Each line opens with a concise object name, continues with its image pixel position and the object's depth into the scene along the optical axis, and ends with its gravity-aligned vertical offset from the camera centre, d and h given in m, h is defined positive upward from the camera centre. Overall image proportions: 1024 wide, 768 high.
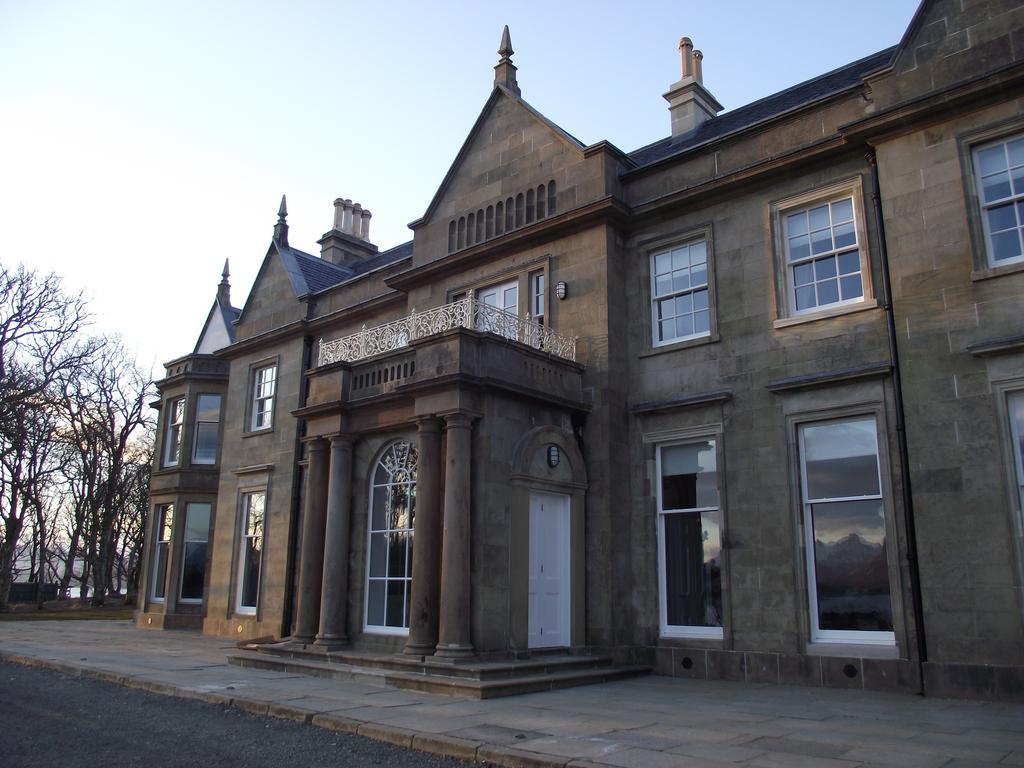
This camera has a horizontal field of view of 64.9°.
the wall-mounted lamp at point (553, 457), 14.01 +2.09
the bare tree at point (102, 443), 38.09 +6.30
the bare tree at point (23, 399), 24.59 +5.57
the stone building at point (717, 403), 11.26 +2.83
